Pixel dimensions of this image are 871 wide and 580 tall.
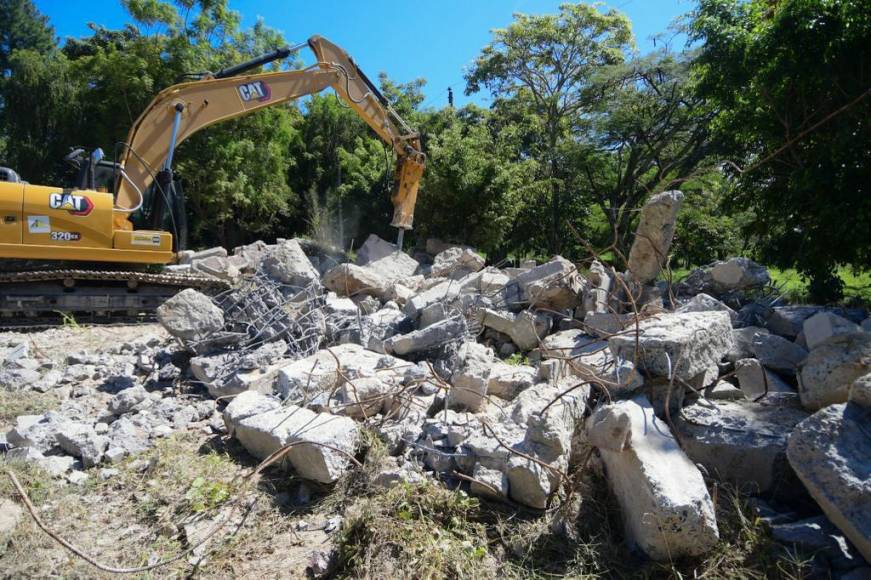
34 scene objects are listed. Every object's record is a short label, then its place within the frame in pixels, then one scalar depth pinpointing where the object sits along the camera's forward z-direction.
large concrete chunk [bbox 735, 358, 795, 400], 3.84
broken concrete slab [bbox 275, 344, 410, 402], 4.20
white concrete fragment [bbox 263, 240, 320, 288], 7.08
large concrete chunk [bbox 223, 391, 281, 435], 3.76
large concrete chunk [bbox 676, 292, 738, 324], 5.02
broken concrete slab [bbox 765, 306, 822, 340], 4.89
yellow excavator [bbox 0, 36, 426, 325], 7.09
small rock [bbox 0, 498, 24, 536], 2.87
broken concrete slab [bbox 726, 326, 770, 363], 4.21
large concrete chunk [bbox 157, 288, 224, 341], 5.20
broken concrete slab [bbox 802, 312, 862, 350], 4.00
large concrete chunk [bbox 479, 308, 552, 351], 5.84
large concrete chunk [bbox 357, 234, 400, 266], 11.96
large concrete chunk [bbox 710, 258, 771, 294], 6.27
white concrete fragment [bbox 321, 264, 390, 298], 7.86
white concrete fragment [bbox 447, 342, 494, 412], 4.13
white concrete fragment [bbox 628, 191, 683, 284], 5.65
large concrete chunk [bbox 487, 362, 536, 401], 4.52
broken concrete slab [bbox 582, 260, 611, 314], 6.01
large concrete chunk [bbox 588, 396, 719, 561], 2.41
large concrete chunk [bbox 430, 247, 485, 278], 9.55
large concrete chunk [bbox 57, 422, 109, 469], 3.56
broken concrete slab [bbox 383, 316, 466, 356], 5.21
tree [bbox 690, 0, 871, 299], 6.42
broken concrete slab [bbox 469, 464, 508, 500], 3.03
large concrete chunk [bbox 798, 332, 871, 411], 3.10
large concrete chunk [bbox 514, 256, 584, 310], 6.27
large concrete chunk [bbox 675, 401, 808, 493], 2.96
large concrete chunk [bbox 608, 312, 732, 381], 3.23
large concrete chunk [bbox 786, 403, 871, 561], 2.27
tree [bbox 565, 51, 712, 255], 15.02
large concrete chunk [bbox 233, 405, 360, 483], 3.22
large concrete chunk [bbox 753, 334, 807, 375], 4.16
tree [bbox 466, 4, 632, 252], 16.14
